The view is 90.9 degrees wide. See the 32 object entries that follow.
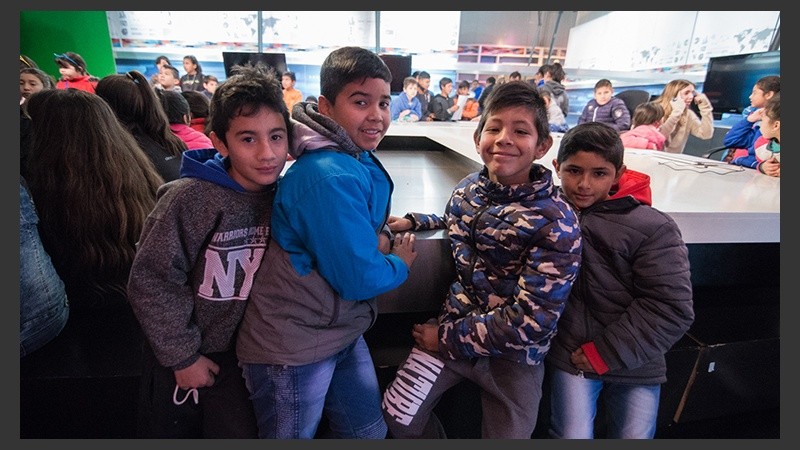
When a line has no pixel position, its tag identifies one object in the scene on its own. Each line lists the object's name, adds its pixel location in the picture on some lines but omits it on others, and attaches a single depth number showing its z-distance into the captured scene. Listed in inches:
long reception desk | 45.9
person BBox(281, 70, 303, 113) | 207.6
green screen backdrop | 232.8
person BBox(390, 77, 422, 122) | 206.2
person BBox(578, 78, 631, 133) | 159.0
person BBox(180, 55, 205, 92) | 218.1
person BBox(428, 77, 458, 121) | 227.9
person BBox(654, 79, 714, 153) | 131.1
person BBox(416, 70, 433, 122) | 222.1
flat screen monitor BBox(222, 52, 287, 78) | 210.1
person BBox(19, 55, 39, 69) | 94.2
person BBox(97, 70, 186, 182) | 62.9
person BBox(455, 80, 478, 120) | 247.7
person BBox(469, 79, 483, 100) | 272.2
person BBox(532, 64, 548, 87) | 197.0
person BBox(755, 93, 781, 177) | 73.2
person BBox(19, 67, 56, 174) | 92.4
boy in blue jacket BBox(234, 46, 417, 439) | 30.9
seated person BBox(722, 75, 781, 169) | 93.0
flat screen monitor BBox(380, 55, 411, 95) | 211.6
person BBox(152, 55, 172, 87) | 205.0
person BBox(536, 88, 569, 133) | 161.5
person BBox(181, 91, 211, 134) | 97.6
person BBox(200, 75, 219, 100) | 223.8
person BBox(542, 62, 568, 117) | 178.5
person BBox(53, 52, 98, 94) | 137.4
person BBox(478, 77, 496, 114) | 211.8
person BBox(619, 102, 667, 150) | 117.0
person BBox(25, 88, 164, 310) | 44.1
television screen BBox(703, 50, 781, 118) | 142.5
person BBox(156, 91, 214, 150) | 79.4
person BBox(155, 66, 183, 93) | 201.8
